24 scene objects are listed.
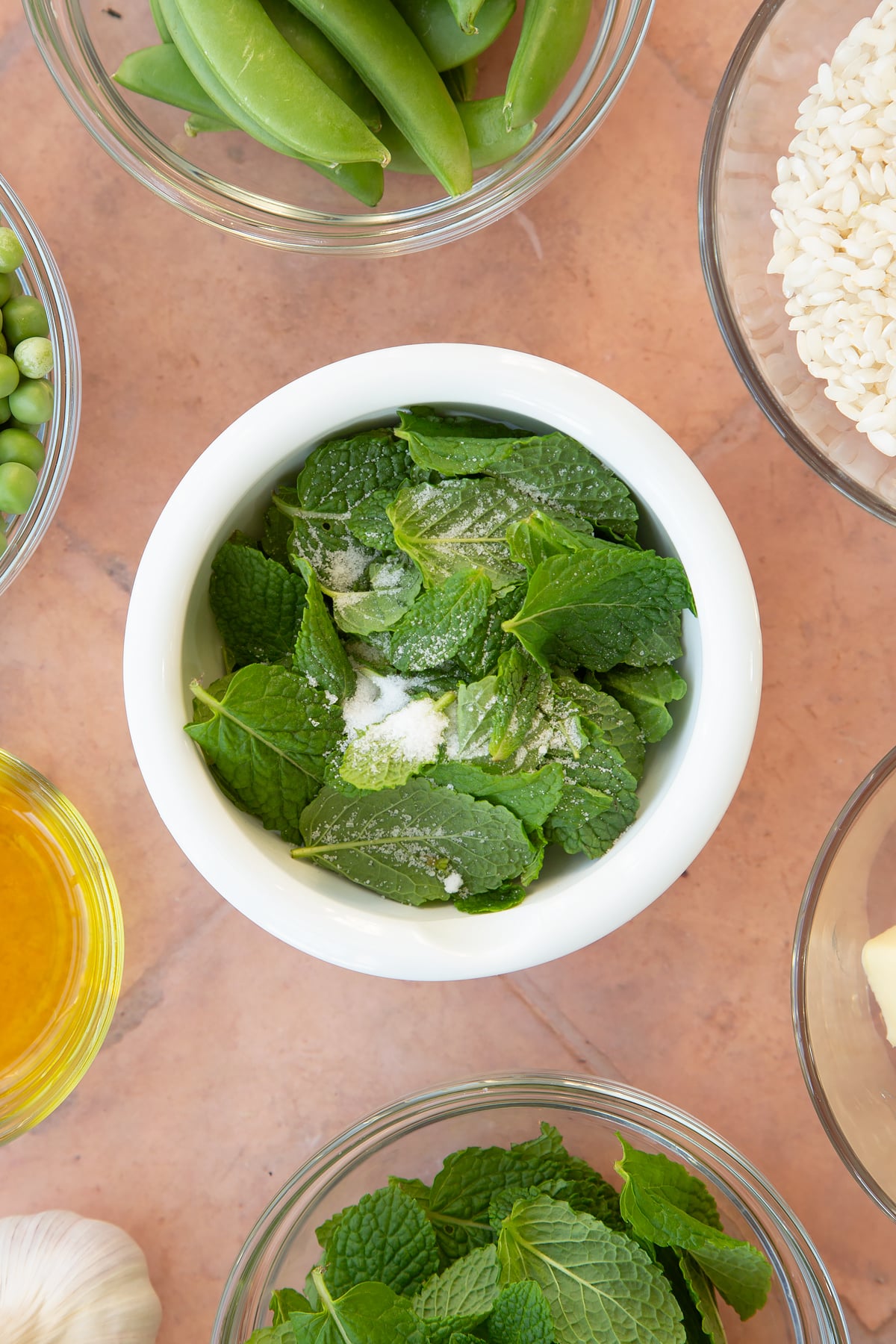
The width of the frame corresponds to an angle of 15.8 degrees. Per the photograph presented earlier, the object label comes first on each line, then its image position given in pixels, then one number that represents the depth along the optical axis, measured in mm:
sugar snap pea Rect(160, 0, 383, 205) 690
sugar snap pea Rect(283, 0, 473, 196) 684
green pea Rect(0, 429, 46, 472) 715
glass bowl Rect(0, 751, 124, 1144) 735
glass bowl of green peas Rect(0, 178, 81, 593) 712
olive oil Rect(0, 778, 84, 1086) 744
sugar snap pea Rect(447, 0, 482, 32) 672
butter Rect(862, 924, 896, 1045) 708
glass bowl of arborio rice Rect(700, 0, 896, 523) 697
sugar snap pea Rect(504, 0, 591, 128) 690
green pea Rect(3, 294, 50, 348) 717
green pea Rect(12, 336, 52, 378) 712
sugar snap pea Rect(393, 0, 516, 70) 692
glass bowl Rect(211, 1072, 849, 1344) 720
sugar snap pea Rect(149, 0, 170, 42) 702
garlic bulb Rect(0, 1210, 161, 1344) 727
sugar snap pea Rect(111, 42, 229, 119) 703
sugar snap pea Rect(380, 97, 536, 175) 700
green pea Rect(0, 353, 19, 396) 710
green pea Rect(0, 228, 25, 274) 709
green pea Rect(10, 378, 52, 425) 714
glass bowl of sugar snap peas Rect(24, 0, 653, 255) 685
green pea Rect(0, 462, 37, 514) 710
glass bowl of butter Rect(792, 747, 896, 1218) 713
